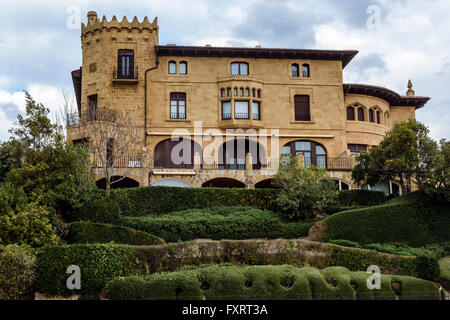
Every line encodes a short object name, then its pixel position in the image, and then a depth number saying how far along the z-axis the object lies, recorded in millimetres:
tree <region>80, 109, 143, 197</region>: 29531
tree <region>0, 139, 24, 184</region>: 29053
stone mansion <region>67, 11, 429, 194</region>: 37219
